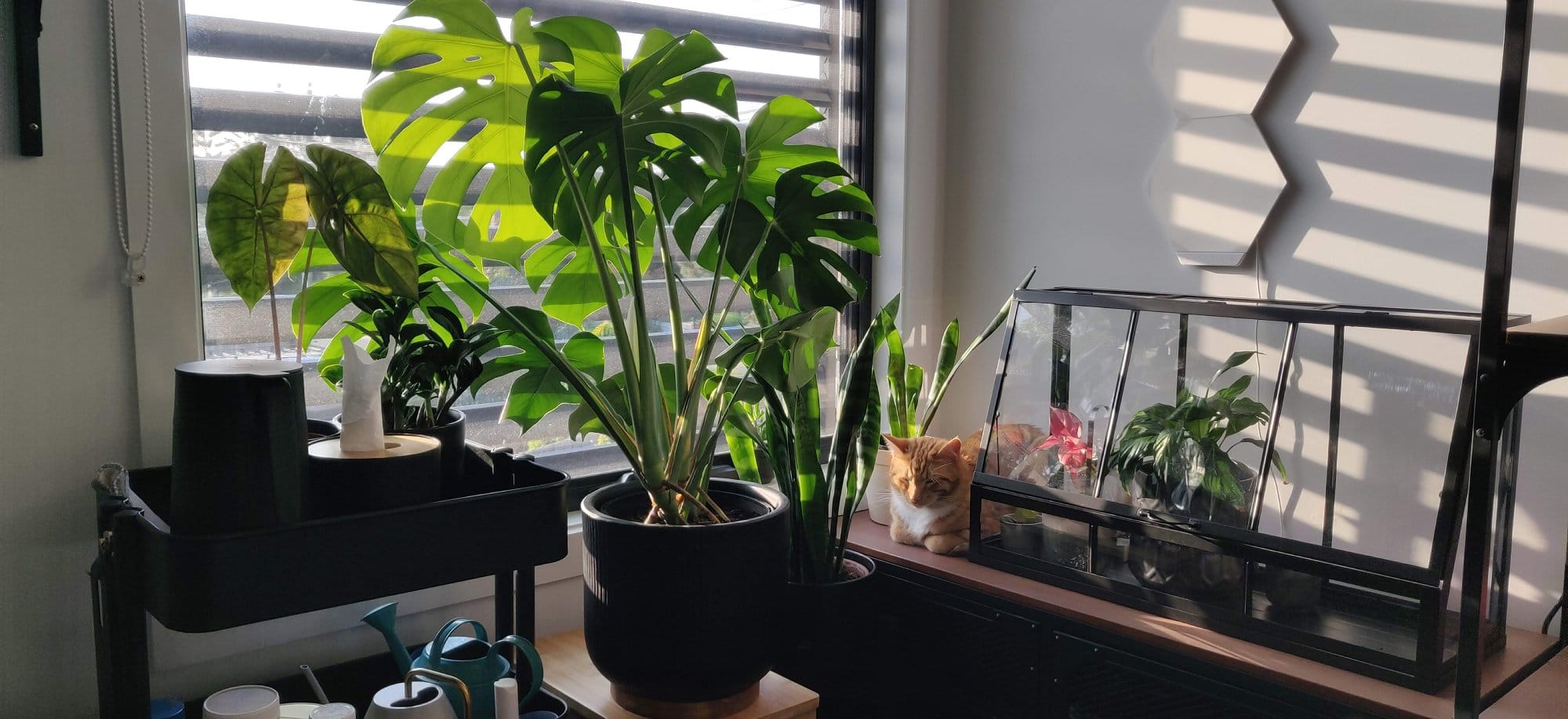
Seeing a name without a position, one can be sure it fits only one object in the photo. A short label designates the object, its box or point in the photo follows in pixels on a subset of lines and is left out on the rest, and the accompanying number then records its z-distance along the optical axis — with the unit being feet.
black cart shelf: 3.43
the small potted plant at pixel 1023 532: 5.76
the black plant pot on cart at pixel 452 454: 4.51
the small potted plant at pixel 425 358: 4.43
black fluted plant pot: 4.48
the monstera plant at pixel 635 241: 4.39
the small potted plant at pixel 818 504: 5.70
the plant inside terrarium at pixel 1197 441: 5.06
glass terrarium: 4.52
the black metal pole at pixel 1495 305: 3.42
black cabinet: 4.82
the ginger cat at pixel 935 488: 6.26
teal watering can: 4.25
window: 4.97
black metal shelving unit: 3.41
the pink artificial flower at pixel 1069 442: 5.67
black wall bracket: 4.16
